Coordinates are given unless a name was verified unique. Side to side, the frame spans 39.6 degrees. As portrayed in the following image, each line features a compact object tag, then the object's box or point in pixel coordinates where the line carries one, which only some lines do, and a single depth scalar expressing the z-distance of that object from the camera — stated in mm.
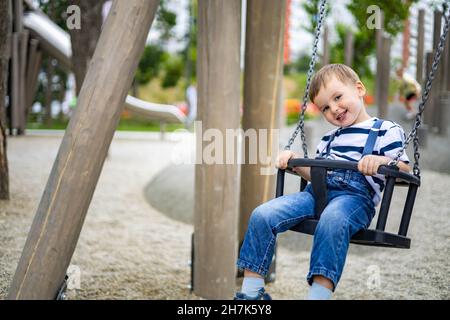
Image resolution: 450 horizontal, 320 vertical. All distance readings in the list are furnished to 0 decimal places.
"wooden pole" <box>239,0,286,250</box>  3957
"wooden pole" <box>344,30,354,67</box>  5957
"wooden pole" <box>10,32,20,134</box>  4039
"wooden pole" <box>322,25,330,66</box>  7203
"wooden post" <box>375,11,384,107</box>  4969
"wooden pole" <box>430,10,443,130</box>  4133
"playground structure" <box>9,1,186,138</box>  4066
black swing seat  2068
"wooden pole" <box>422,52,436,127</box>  4098
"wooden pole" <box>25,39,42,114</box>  4465
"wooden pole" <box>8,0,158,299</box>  2428
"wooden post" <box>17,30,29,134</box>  4179
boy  2051
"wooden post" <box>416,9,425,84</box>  3910
